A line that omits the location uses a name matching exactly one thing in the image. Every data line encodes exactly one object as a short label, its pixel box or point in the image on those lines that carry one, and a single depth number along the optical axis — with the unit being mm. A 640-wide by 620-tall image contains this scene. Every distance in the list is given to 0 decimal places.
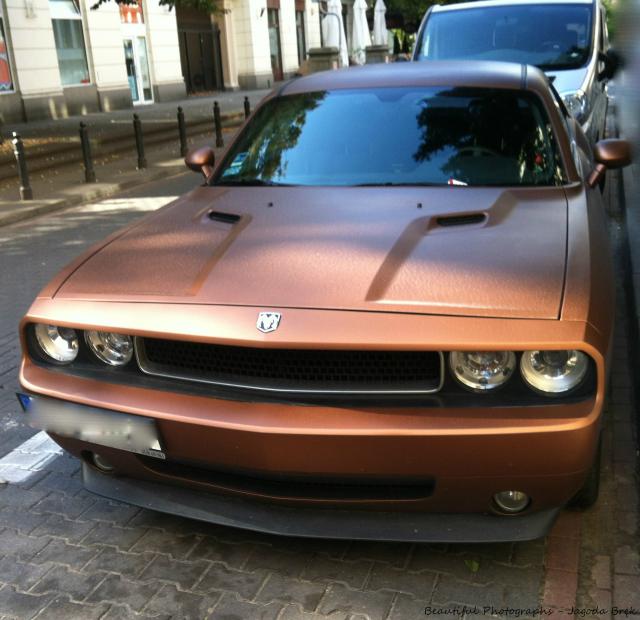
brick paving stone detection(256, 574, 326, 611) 2717
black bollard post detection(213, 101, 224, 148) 16766
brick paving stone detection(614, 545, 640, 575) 2812
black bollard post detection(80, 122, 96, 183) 12781
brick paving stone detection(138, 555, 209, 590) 2869
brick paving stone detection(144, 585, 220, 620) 2693
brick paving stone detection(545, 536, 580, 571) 2848
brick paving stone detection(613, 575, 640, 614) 2639
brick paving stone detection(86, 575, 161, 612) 2766
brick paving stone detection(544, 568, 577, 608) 2641
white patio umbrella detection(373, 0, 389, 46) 30825
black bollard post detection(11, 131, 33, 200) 11273
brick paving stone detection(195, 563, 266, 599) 2797
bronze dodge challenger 2436
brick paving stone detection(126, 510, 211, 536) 3180
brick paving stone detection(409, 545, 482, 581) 2824
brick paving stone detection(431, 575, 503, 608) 2664
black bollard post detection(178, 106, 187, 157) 15544
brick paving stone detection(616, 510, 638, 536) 3057
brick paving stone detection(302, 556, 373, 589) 2809
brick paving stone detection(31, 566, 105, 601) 2834
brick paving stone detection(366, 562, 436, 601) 2729
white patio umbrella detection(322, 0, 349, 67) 26375
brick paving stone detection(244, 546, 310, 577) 2891
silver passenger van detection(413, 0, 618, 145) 9703
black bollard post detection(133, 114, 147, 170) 13922
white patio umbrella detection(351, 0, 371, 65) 30531
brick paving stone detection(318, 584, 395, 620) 2637
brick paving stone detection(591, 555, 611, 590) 2750
